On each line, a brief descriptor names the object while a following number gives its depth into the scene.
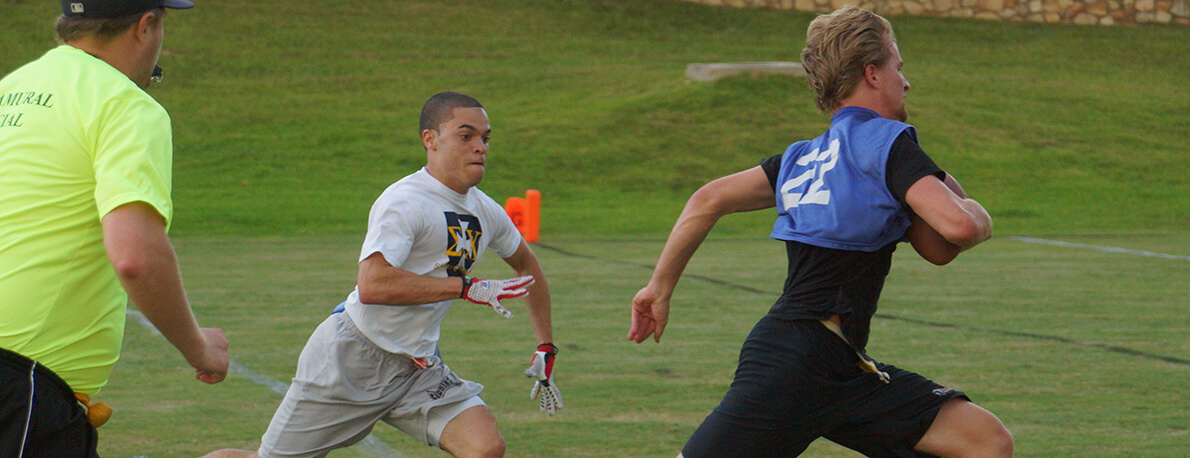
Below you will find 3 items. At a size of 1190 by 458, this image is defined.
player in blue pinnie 7.86
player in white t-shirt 9.78
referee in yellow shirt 5.92
